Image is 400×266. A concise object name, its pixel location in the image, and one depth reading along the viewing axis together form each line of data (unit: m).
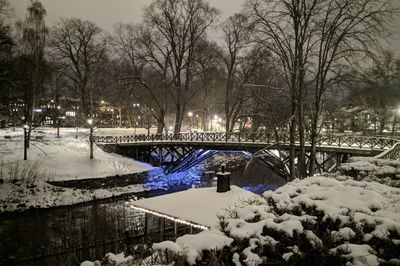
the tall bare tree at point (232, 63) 37.22
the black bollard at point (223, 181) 12.76
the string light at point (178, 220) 10.14
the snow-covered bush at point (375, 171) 9.77
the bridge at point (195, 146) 26.42
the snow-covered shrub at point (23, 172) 23.33
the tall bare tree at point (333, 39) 15.34
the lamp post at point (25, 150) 25.56
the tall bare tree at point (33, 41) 26.88
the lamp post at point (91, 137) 29.08
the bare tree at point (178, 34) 34.91
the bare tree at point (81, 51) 41.50
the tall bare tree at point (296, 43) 17.00
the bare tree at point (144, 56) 36.15
